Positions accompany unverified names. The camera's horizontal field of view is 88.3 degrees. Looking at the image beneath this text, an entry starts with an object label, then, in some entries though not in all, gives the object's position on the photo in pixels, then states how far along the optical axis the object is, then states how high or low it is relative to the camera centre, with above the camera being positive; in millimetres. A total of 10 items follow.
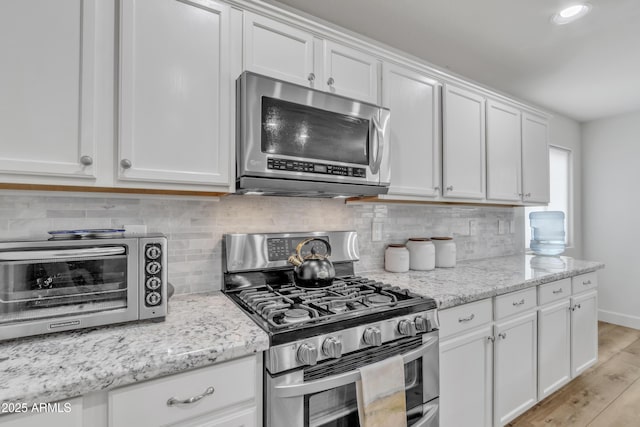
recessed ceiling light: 1905 +1213
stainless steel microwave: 1406 +352
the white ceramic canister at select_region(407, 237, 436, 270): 2299 -272
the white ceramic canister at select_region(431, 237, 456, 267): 2439 -273
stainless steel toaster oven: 999 -222
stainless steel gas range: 1106 -437
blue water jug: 3135 -161
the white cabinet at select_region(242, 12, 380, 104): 1495 +781
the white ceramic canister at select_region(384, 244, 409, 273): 2213 -290
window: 4016 +399
